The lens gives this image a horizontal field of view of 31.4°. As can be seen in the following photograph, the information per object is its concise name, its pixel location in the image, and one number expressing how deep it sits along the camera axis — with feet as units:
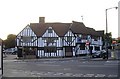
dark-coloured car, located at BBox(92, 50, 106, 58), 131.50
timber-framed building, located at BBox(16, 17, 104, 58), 165.29
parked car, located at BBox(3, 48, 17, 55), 227.49
